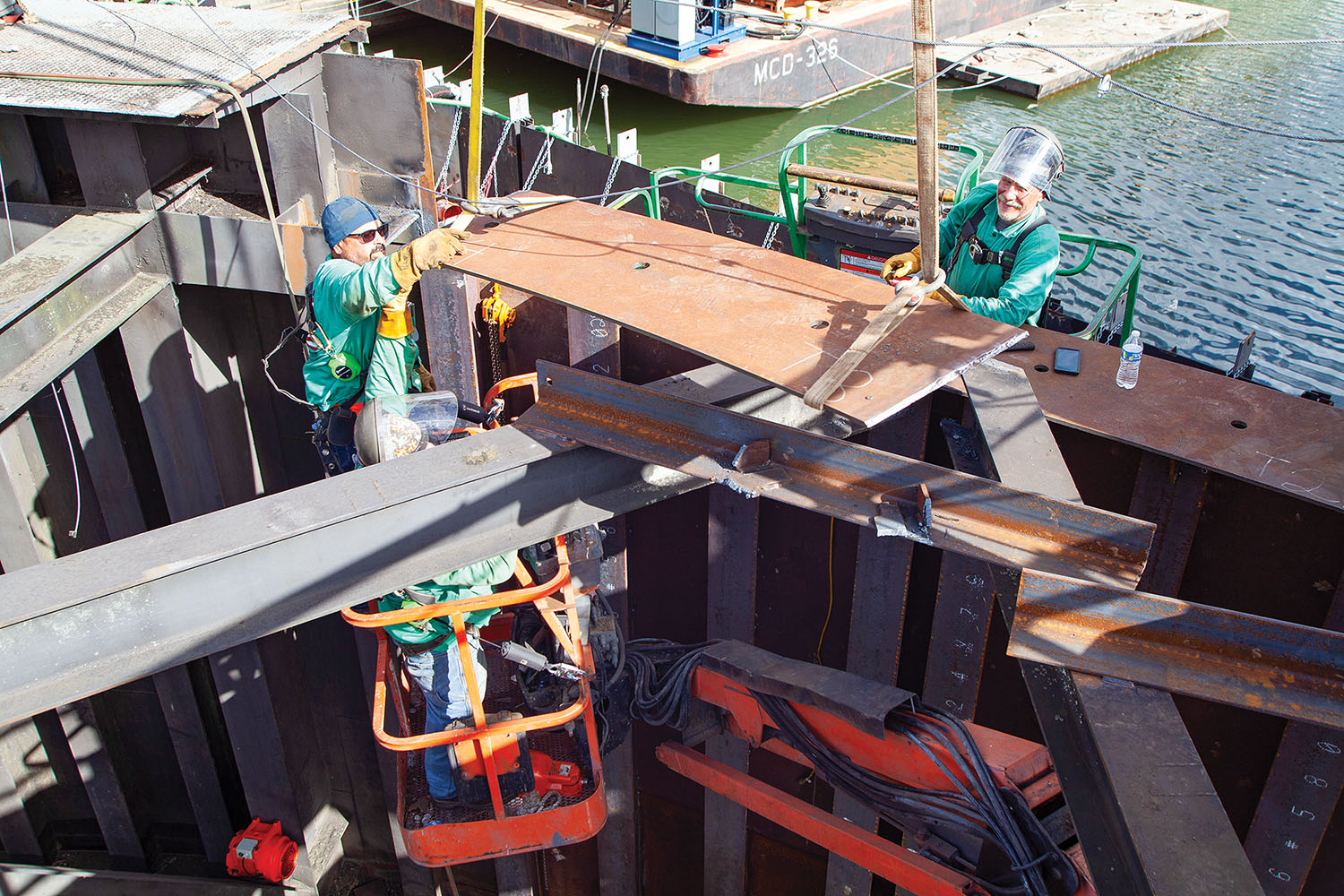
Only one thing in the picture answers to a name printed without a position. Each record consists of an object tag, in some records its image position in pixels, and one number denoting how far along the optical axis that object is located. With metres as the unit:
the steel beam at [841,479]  3.35
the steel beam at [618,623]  5.46
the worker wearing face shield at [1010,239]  5.25
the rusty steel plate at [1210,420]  4.10
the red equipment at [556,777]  5.36
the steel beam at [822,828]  5.07
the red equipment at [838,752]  4.39
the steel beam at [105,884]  6.41
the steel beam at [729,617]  5.60
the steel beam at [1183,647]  3.03
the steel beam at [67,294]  4.91
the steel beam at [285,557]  3.21
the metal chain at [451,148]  9.91
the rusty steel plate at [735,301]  3.51
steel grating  5.25
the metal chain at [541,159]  10.92
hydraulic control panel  7.34
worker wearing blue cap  4.60
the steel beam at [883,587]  5.02
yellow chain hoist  5.97
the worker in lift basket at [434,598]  4.46
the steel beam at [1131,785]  2.52
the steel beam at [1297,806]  4.35
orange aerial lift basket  5.01
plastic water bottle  4.72
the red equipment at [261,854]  6.83
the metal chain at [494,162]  11.20
